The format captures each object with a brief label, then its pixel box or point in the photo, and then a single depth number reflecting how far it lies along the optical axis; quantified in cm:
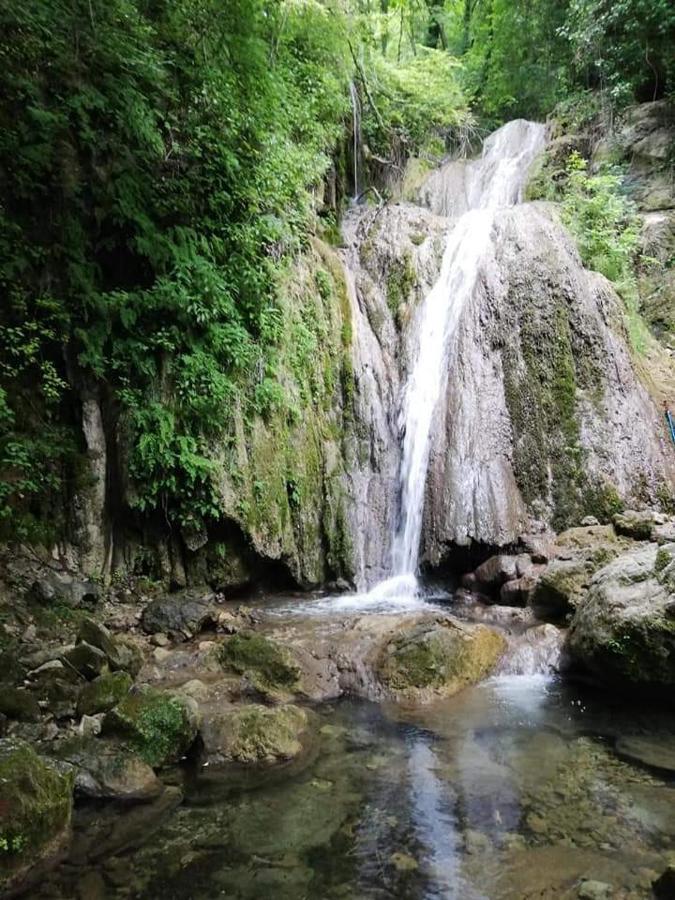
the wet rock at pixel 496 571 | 784
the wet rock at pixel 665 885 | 280
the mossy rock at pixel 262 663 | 552
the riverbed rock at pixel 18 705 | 426
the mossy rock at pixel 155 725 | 419
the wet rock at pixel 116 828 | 335
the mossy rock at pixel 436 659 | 555
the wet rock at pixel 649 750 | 422
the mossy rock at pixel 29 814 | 304
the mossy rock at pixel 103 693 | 449
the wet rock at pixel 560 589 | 683
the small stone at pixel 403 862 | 324
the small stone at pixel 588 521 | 836
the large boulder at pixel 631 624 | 504
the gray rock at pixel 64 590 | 622
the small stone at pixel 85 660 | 496
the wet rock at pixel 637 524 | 751
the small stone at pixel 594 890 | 289
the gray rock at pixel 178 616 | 653
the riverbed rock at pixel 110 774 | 382
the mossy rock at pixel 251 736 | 436
